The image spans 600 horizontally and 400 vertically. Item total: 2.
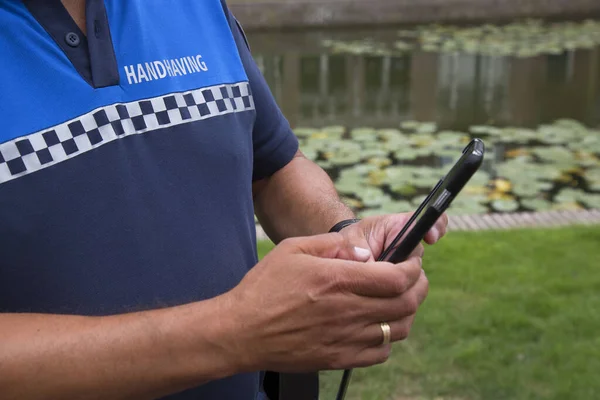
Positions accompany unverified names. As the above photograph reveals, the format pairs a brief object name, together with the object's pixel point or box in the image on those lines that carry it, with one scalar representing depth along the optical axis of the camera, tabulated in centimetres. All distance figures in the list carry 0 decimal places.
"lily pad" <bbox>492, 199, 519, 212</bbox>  359
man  82
